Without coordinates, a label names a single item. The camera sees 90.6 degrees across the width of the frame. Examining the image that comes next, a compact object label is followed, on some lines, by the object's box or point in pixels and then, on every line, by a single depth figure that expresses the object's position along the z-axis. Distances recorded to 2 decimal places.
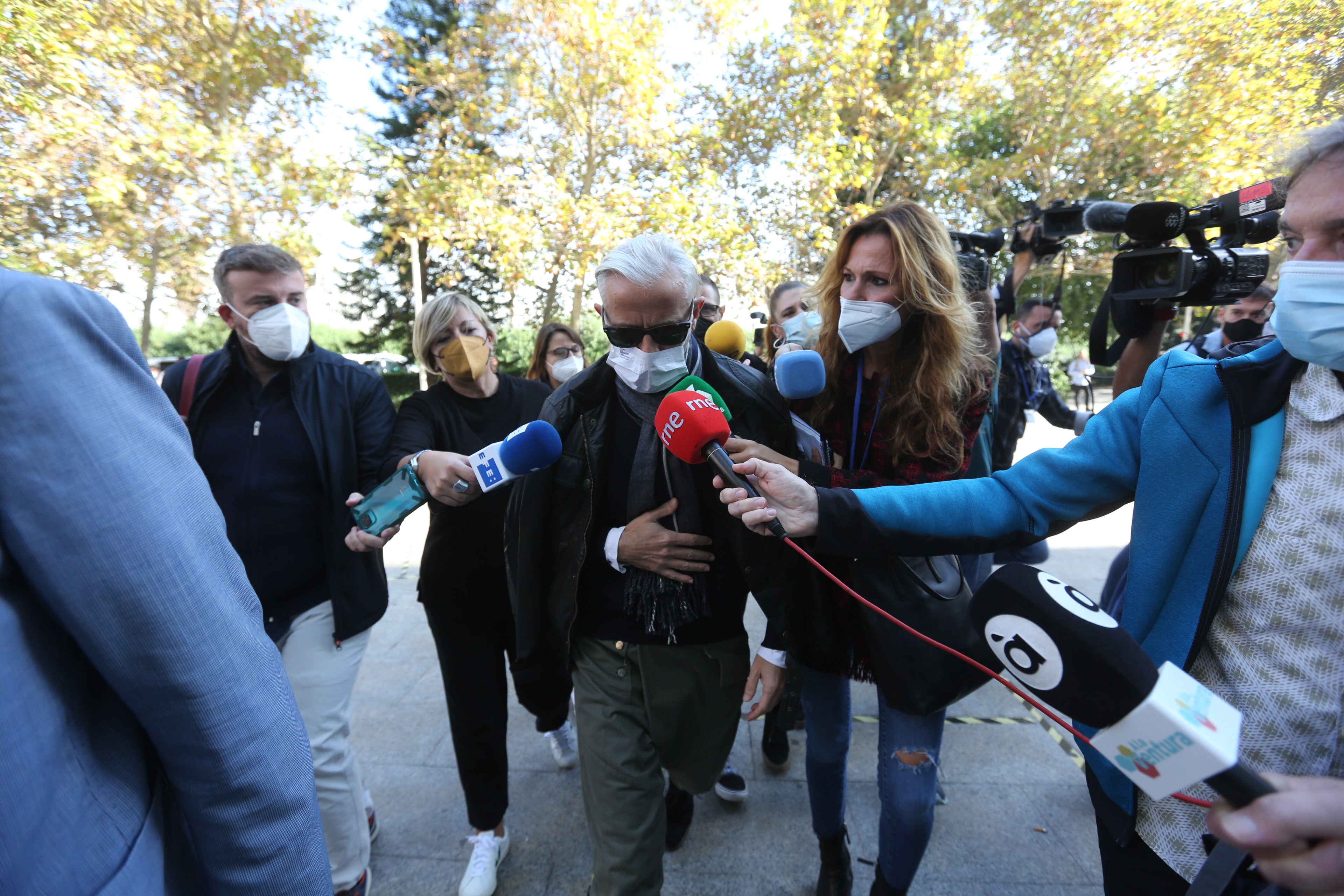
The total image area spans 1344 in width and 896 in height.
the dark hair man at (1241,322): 2.96
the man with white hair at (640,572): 1.90
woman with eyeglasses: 3.90
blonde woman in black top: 2.45
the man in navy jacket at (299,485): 2.25
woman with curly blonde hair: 2.01
